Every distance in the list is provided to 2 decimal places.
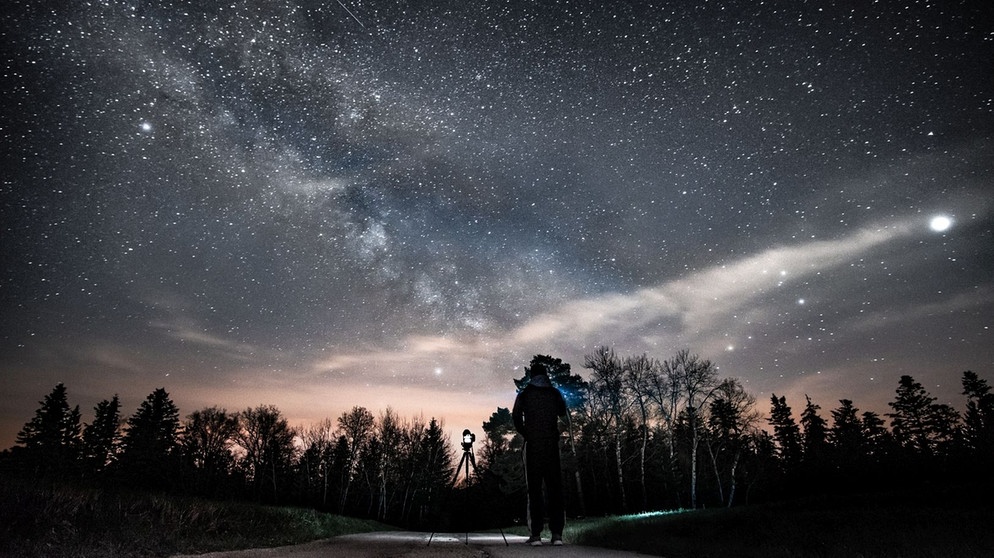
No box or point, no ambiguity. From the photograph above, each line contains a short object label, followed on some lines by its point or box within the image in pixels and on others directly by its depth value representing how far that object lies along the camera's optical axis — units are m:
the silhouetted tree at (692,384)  33.16
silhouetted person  5.92
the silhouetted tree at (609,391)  33.78
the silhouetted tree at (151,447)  49.75
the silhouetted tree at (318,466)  58.62
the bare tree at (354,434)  58.59
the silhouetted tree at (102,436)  59.78
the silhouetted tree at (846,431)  51.50
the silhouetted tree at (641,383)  33.84
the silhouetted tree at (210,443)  55.50
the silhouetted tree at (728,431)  35.71
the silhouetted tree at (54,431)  52.16
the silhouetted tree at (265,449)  57.78
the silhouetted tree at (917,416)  59.88
